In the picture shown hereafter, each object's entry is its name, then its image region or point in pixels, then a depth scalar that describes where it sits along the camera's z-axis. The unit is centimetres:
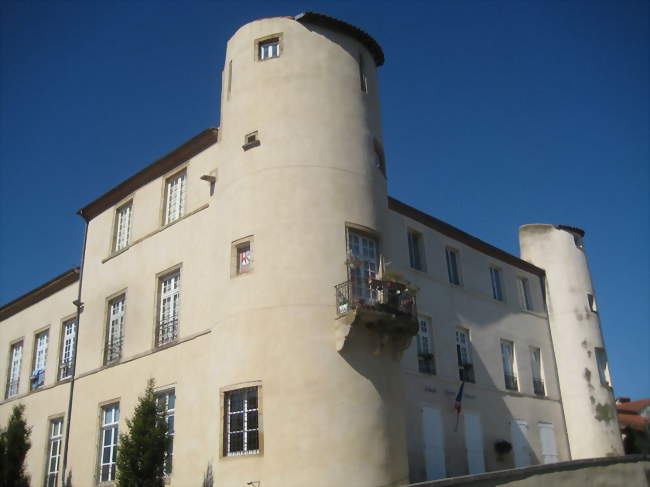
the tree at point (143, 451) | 1731
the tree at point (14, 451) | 2352
